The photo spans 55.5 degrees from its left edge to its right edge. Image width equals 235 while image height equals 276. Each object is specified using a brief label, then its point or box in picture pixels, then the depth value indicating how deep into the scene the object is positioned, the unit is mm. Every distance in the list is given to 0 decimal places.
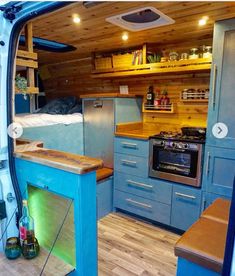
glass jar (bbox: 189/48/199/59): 2458
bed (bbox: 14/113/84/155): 2652
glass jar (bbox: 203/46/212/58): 2348
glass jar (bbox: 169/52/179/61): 2652
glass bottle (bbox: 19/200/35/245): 1390
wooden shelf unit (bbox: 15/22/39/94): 1558
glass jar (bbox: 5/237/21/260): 1351
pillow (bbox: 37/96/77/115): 3361
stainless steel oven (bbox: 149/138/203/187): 2266
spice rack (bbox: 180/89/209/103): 2617
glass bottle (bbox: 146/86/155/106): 3074
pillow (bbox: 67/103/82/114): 3357
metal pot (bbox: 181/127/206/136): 2355
